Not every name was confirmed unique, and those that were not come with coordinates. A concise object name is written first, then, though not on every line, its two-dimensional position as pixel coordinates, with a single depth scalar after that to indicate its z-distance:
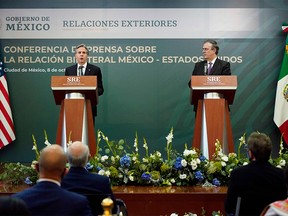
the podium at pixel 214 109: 5.46
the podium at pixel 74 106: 5.48
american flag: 8.43
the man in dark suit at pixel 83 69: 6.46
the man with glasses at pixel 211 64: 6.33
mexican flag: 8.27
